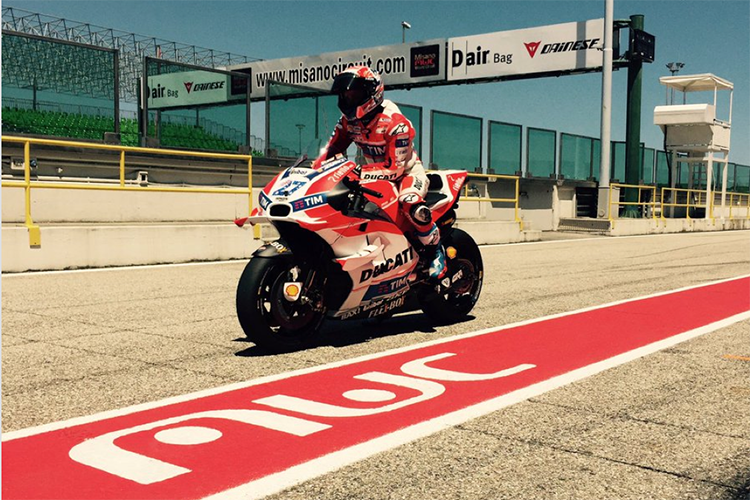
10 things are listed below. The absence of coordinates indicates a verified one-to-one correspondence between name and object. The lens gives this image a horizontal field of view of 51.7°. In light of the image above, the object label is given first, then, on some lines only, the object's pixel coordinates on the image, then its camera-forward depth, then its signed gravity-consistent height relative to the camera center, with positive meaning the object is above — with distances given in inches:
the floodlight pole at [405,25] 1571.7 +363.0
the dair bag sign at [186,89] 690.2 +104.9
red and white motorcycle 195.0 -14.9
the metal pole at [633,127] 1159.0 +124.4
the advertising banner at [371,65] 1438.2 +279.2
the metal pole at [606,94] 1051.2 +155.7
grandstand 575.5 +82.7
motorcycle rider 229.1 +19.1
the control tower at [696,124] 1237.1 +135.3
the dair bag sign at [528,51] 1249.4 +264.1
